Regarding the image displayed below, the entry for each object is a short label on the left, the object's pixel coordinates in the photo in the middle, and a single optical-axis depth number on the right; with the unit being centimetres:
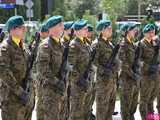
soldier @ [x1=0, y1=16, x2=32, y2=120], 954
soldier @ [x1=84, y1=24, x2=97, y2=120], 1195
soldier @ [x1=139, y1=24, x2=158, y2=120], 1327
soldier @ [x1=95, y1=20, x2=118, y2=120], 1232
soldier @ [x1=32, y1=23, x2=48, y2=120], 1032
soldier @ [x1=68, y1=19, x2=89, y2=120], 1154
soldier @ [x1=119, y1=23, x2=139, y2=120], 1281
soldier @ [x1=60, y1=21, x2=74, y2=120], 1056
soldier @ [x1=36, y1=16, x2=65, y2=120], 1010
